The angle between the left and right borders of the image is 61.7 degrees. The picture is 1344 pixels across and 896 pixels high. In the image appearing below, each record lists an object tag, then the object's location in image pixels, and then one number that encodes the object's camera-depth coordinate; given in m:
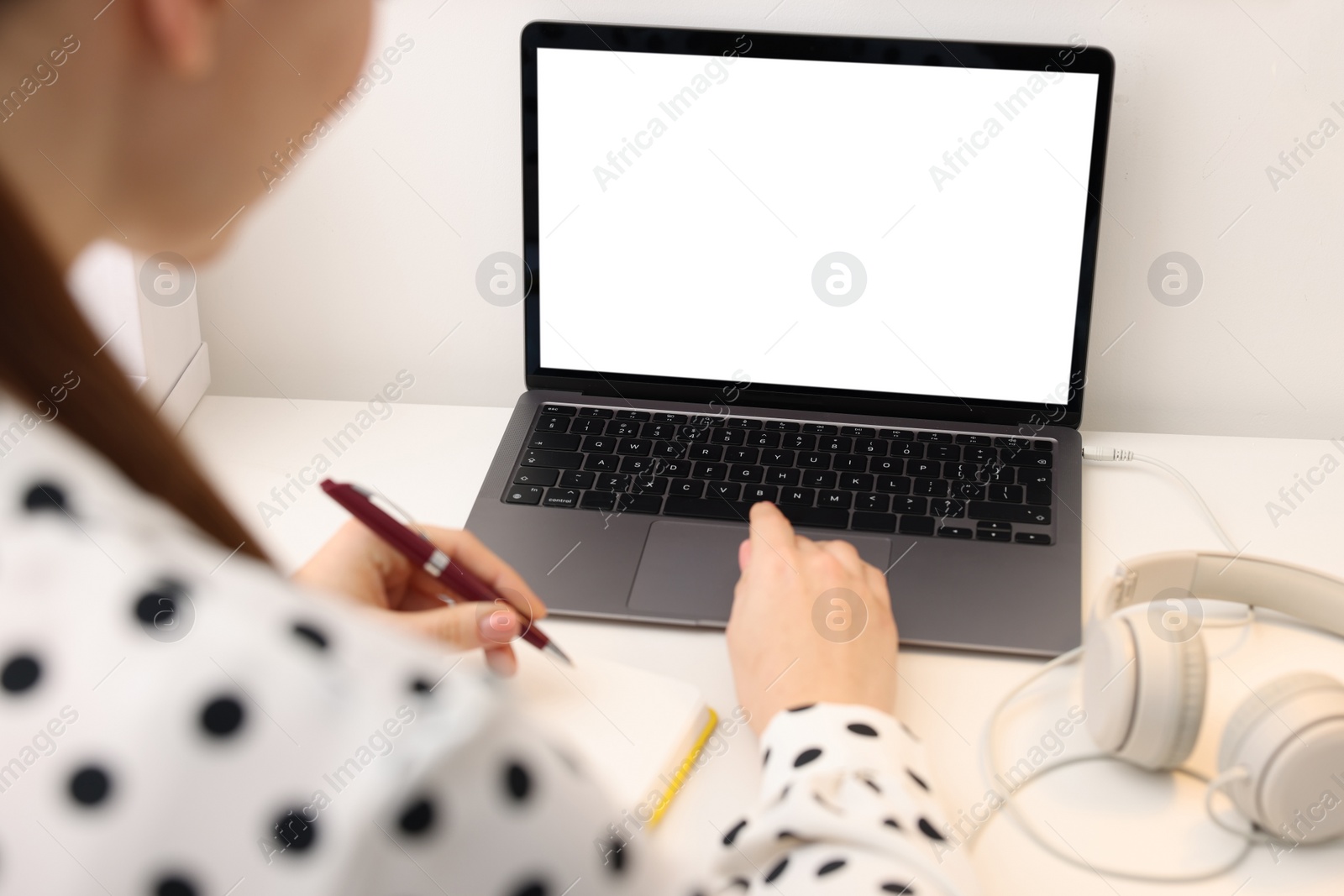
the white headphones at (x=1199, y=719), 0.54
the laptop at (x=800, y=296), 0.83
